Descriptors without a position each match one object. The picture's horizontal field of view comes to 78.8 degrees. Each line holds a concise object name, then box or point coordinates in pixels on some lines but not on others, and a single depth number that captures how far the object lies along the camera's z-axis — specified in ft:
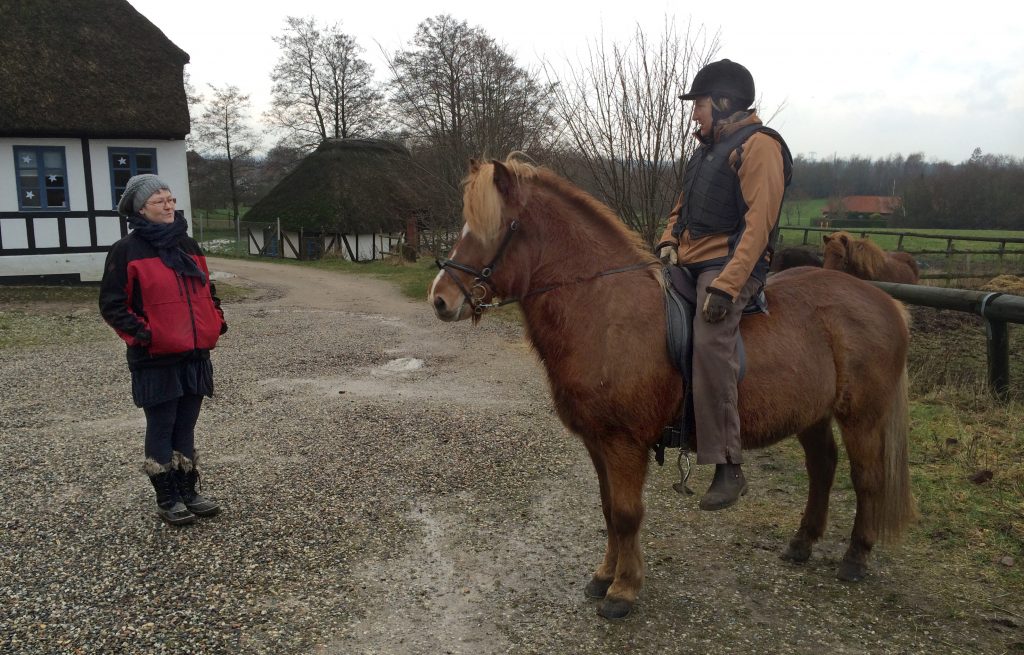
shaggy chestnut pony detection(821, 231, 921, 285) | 28.71
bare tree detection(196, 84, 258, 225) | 142.72
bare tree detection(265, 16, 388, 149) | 129.80
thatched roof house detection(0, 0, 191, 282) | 51.08
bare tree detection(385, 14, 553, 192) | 48.83
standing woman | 12.61
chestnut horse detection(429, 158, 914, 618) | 10.05
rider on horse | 9.57
